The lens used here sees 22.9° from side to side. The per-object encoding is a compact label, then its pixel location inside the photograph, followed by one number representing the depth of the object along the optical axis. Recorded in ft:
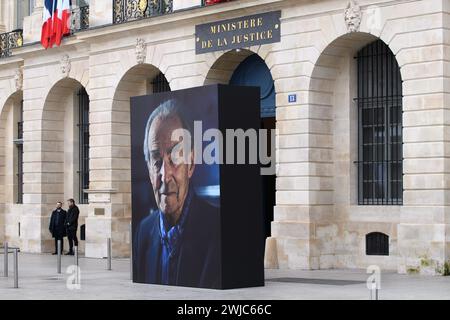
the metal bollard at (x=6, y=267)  72.68
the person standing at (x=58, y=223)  100.42
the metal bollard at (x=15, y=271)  64.09
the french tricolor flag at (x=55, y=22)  101.81
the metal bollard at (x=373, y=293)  53.47
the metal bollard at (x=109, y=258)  78.37
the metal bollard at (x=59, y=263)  74.76
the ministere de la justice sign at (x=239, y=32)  81.14
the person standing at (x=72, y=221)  99.35
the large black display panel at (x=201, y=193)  60.29
